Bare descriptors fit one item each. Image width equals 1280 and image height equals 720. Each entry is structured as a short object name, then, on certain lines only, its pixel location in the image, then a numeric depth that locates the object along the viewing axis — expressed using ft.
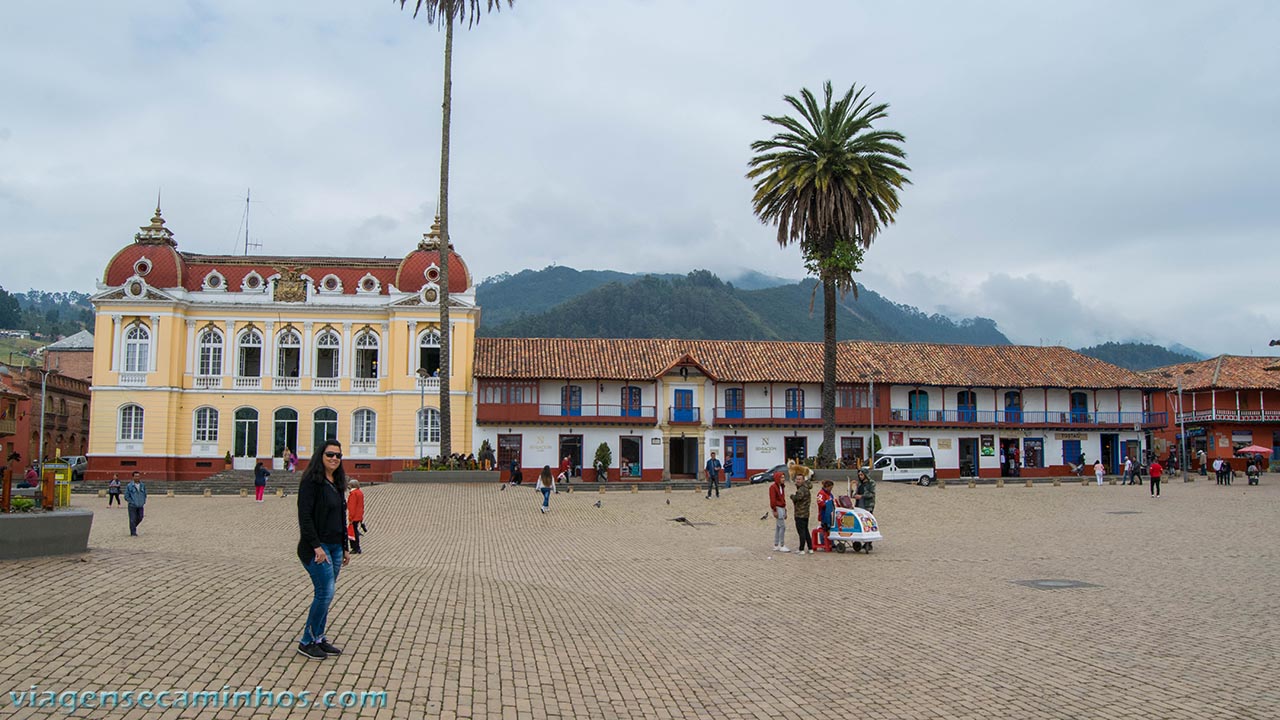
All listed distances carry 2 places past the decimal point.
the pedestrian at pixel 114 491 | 89.19
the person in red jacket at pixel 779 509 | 54.03
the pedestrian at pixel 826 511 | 55.42
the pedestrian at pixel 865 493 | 60.49
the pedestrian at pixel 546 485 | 82.33
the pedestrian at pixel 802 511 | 54.19
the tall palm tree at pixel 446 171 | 113.70
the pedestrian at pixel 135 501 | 61.62
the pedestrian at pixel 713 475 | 98.63
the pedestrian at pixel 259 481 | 95.55
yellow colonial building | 140.36
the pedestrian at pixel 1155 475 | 94.61
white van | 128.98
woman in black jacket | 23.61
